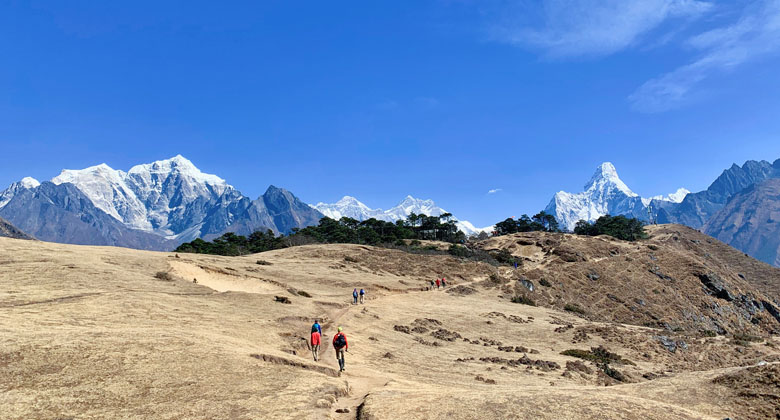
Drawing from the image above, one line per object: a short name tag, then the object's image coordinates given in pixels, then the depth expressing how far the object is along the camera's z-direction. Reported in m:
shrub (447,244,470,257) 95.81
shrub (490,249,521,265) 96.84
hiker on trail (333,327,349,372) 19.59
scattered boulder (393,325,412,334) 34.03
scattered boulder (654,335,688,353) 37.58
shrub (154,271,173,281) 35.38
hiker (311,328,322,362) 21.34
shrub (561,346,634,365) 31.53
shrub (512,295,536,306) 60.71
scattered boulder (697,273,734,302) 86.56
